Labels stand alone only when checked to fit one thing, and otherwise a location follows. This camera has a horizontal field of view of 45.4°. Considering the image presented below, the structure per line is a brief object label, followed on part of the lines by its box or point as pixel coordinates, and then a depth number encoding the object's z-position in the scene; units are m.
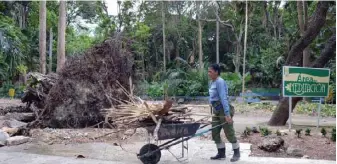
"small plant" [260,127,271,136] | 9.47
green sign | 11.25
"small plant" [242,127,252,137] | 9.86
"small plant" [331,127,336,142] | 8.95
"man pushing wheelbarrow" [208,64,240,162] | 6.87
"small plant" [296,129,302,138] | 9.59
